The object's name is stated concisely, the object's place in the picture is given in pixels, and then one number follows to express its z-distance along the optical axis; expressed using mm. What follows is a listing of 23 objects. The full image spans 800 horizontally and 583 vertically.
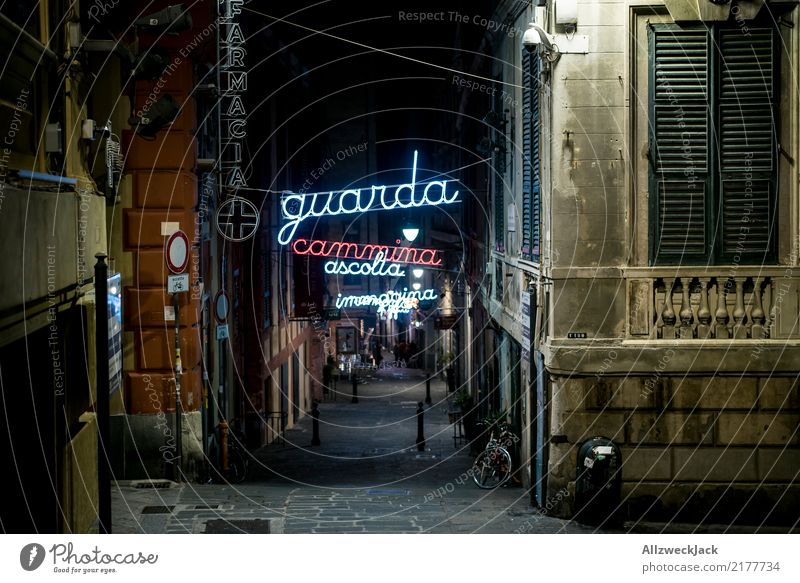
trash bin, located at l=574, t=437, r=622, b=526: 13016
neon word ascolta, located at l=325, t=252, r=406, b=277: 24422
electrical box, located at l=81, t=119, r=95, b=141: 11773
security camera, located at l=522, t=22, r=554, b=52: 12875
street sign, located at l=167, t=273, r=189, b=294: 15469
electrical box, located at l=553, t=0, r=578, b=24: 12984
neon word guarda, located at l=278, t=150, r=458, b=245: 19980
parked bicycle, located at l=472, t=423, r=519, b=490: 16875
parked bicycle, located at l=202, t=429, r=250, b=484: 17578
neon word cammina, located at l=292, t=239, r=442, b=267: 24719
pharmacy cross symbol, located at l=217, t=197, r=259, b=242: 20781
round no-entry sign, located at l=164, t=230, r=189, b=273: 15133
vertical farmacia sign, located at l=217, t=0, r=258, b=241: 19281
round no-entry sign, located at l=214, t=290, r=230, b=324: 19453
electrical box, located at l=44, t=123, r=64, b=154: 10406
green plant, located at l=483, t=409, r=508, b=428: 19088
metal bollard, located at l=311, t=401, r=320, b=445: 25075
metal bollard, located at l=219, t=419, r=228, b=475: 17859
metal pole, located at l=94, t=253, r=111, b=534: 8195
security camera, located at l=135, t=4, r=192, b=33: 14109
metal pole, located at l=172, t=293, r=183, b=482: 15812
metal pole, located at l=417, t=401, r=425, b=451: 23609
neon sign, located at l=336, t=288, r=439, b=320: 27469
